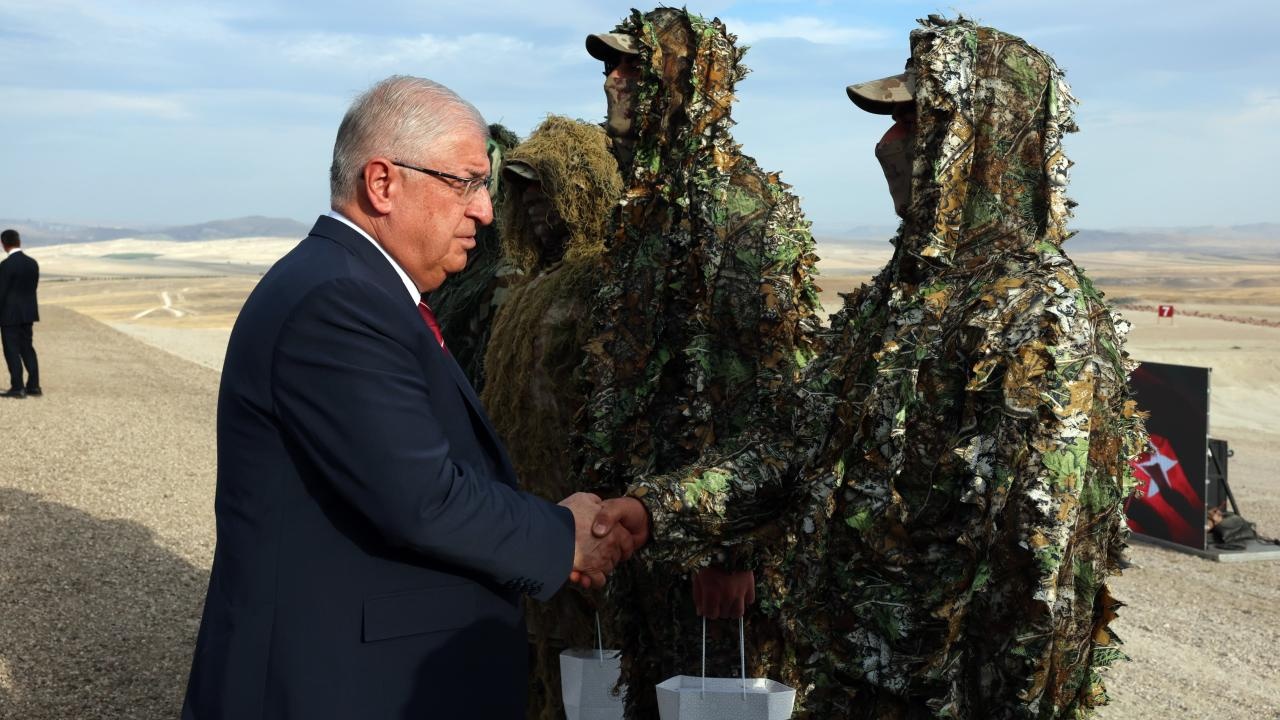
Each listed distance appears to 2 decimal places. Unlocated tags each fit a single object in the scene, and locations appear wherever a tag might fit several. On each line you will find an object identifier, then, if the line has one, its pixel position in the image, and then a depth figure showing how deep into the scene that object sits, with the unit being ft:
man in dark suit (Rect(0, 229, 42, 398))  49.52
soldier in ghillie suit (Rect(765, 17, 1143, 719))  7.06
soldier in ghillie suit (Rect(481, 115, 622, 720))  14.05
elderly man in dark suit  7.23
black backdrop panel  32.53
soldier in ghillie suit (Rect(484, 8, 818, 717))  10.52
